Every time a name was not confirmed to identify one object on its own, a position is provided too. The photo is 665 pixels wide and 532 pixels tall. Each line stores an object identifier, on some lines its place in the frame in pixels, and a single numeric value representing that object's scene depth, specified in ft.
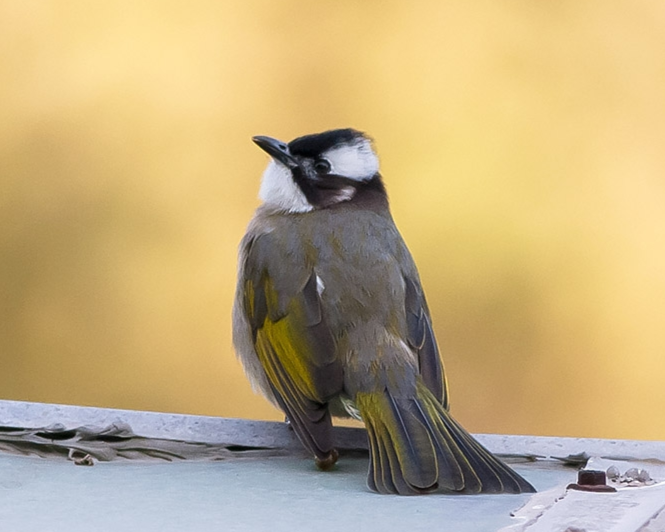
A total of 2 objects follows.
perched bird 17.52
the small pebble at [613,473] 16.03
